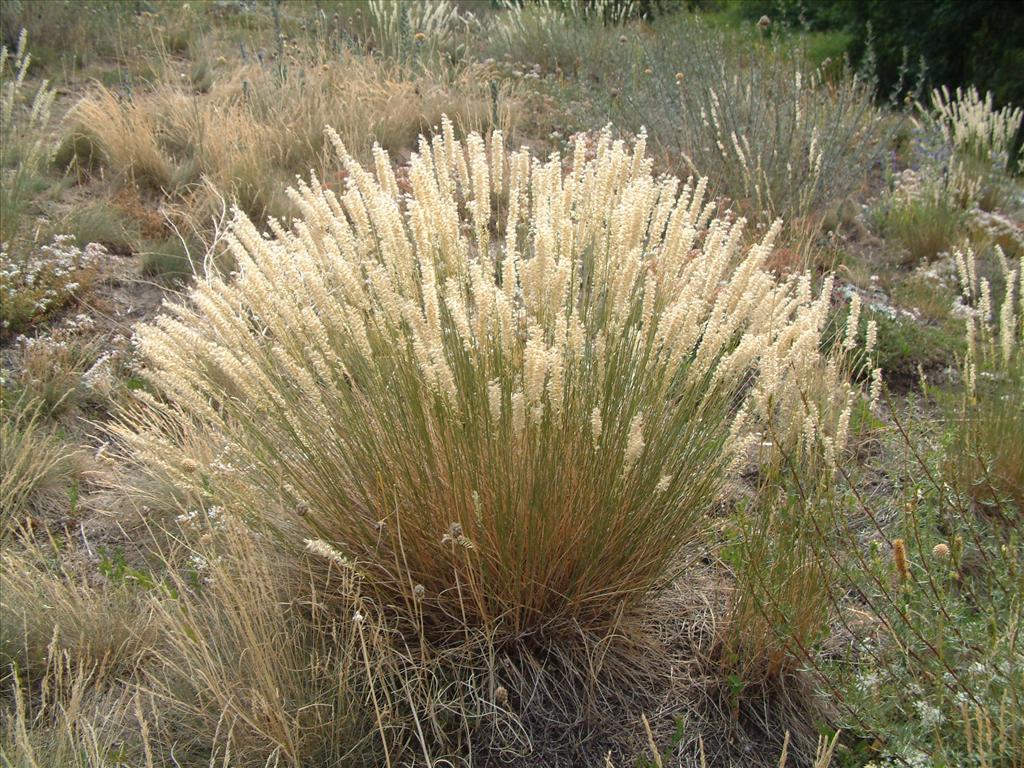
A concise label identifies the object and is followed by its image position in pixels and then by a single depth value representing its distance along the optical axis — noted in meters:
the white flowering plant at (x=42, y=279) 4.54
